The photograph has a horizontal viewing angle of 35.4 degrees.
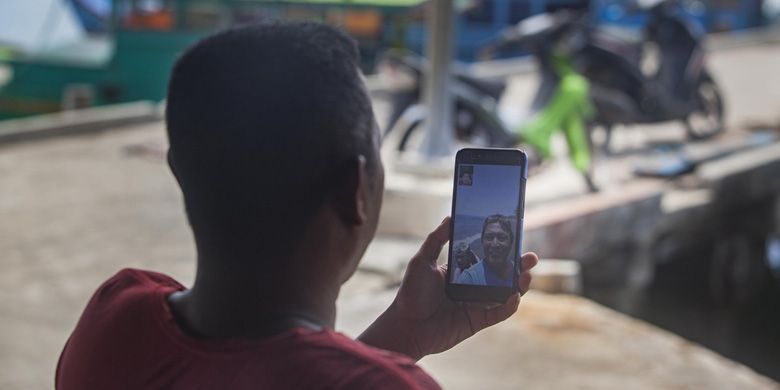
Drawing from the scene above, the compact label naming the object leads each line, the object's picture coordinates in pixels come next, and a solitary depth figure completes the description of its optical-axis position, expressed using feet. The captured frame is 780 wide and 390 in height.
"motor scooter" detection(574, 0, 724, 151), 33.81
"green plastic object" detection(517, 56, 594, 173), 26.53
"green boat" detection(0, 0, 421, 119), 51.11
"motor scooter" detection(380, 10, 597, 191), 26.68
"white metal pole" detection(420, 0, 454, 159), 25.30
